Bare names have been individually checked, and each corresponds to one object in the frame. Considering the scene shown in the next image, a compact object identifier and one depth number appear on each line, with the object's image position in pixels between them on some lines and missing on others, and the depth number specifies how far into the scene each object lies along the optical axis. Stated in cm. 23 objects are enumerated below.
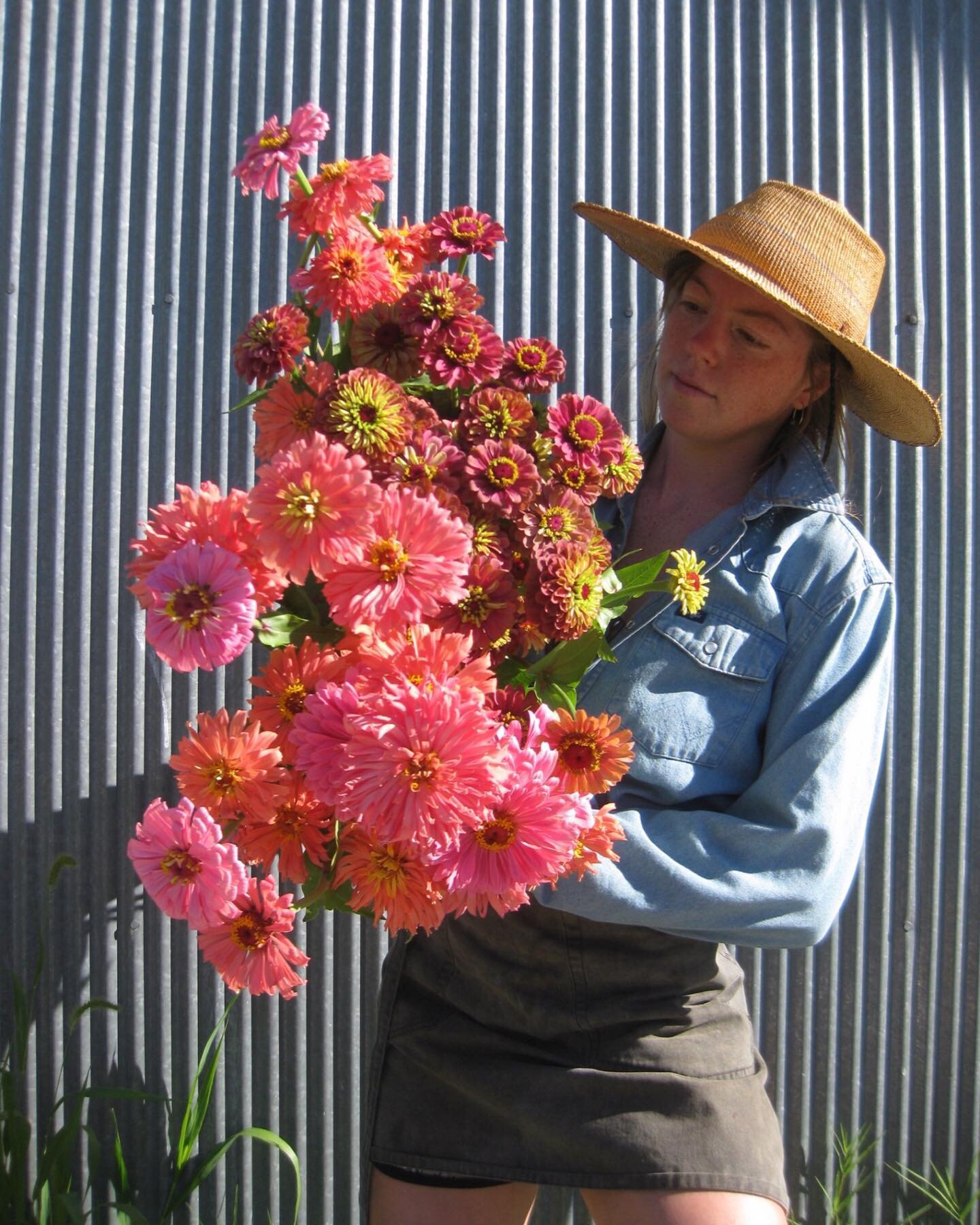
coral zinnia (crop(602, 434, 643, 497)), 88
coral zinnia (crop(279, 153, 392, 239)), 93
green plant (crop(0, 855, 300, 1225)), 168
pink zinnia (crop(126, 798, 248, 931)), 76
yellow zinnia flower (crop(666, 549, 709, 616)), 91
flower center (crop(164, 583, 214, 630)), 68
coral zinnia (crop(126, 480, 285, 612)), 73
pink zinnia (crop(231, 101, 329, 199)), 95
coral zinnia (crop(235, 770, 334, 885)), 78
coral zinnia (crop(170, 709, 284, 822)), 76
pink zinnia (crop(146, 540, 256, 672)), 68
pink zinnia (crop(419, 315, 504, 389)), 83
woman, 109
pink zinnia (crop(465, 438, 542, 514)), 79
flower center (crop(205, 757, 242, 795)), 77
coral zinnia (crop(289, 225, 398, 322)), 89
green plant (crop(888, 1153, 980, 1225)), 185
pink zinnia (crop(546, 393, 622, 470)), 84
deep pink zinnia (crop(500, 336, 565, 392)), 87
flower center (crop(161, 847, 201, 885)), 78
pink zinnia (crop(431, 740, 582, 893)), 71
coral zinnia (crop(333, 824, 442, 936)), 76
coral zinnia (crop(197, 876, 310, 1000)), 83
